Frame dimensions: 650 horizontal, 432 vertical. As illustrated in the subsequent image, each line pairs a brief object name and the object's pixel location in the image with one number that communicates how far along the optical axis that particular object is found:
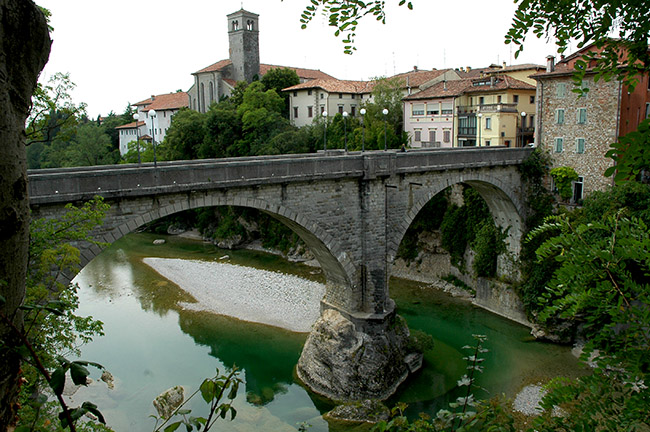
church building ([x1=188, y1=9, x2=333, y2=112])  57.62
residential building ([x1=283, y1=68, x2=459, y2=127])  46.09
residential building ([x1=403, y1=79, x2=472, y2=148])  35.41
